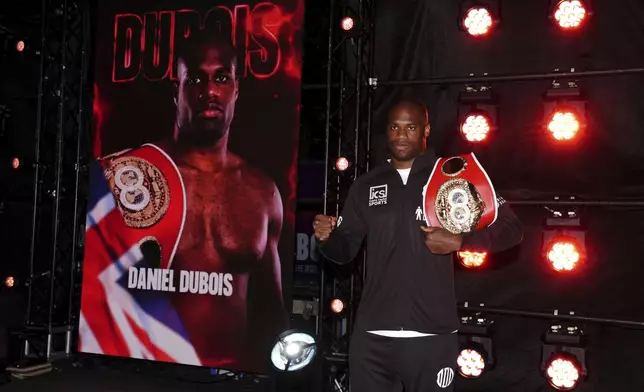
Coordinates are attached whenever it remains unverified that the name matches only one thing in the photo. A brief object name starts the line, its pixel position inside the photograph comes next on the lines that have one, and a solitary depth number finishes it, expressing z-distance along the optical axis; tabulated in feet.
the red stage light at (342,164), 16.83
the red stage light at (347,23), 17.29
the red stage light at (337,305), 16.81
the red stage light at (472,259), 16.67
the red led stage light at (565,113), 15.56
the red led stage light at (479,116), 16.46
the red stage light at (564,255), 15.40
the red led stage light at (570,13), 15.75
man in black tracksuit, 9.66
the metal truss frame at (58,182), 20.61
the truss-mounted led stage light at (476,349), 16.24
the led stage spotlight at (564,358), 15.30
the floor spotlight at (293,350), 13.34
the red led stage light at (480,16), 16.76
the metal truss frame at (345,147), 17.06
